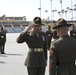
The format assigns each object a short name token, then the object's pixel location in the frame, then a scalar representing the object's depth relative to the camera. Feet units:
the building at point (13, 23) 312.50
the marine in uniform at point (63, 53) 13.64
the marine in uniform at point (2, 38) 58.79
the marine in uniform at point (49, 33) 59.68
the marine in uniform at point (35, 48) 19.67
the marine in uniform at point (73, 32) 36.09
